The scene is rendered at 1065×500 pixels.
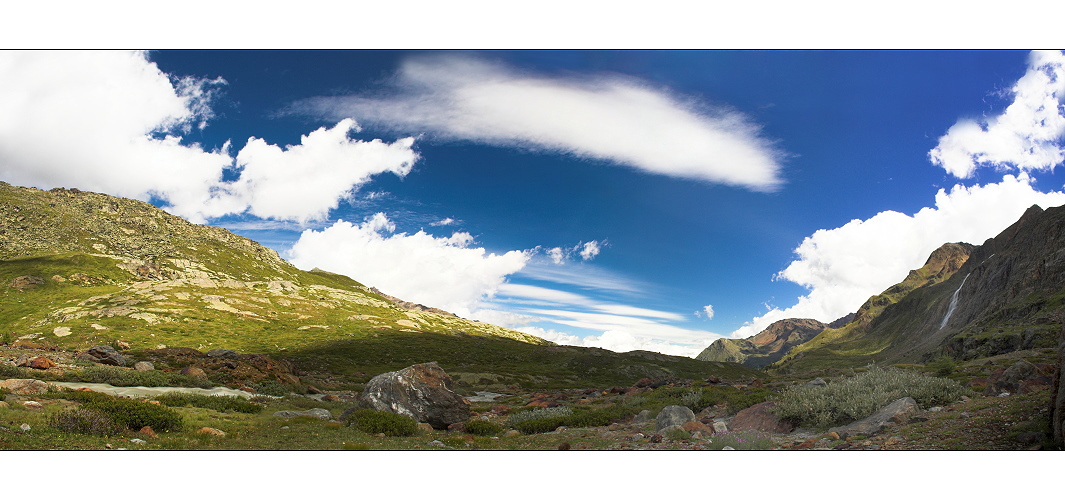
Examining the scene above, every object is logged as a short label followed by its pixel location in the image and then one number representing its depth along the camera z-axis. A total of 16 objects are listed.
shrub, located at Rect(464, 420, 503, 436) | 23.16
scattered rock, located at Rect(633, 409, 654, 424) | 24.46
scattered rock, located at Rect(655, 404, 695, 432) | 20.41
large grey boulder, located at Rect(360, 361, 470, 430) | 25.34
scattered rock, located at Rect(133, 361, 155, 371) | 35.01
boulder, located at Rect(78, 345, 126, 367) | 35.72
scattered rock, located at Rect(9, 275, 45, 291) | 113.75
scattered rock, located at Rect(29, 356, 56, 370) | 28.72
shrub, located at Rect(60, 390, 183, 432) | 15.59
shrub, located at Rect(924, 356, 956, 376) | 30.91
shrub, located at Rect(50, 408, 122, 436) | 14.28
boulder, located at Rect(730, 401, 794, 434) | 18.13
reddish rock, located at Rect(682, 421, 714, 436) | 18.22
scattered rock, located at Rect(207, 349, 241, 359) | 46.16
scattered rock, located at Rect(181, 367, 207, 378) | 34.56
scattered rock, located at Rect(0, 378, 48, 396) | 20.53
